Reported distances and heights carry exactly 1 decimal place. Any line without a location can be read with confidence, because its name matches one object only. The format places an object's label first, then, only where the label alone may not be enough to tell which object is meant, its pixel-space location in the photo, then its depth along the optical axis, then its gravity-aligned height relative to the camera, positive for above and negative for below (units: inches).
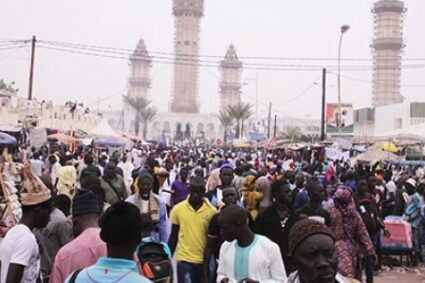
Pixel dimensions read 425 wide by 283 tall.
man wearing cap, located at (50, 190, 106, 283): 140.3 -21.7
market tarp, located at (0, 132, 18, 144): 525.3 +14.6
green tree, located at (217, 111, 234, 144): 3737.0 +275.9
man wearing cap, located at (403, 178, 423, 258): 438.0 -31.0
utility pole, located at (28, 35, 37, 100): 1106.7 +161.1
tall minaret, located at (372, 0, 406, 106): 3759.8 +774.9
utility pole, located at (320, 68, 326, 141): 1244.1 +164.8
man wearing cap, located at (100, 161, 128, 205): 360.9 -15.3
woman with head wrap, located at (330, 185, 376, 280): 257.0 -24.9
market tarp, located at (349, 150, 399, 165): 866.6 +20.5
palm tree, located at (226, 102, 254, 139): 3334.2 +293.2
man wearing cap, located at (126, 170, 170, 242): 266.8 -19.2
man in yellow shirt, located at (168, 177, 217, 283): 232.2 -26.6
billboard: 1901.1 +163.4
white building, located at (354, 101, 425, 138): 1779.0 +171.9
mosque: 5022.1 +620.8
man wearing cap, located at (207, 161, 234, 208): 349.4 -10.1
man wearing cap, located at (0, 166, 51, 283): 143.8 -21.0
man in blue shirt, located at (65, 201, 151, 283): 106.5 -15.9
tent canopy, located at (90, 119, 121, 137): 1228.5 +60.0
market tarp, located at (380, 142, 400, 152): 911.8 +36.3
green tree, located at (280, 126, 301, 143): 2031.3 +123.3
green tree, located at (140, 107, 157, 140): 4060.0 +315.9
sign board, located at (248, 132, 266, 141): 2348.7 +115.9
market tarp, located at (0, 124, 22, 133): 926.3 +43.5
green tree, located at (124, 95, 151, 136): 3883.4 +368.1
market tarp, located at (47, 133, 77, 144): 1048.4 +34.5
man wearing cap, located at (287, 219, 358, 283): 107.1 -15.6
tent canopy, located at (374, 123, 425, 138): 886.5 +60.9
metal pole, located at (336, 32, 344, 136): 1369.3 +189.5
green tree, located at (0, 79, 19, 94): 2705.7 +317.2
